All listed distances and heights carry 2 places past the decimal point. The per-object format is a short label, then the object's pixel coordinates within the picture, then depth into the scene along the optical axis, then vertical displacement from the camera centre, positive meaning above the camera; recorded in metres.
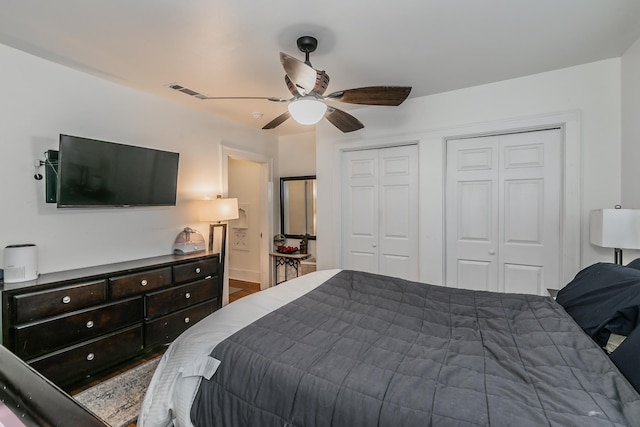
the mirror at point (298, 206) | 4.58 +0.09
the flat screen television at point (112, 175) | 2.33 +0.32
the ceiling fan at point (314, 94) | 1.77 +0.81
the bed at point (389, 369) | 0.95 -0.60
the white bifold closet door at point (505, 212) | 2.74 +0.01
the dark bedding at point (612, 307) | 1.08 -0.45
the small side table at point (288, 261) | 4.42 -0.78
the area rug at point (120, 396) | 1.97 -1.35
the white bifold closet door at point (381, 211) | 3.37 +0.01
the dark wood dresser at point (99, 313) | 1.96 -0.81
